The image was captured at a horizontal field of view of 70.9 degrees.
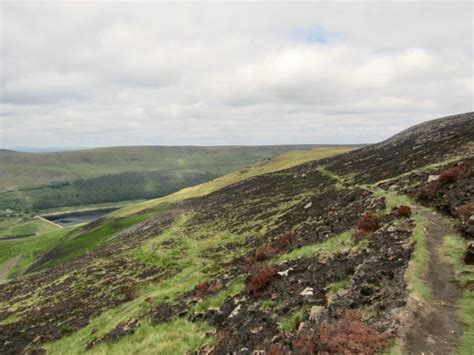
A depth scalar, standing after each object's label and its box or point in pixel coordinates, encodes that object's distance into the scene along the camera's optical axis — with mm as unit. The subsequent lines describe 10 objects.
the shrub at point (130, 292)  30400
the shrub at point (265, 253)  27406
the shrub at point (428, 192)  25641
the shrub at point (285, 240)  28875
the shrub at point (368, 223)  23516
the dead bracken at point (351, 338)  11531
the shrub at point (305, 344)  12383
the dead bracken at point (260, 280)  20266
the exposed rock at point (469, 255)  16172
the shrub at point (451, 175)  26109
